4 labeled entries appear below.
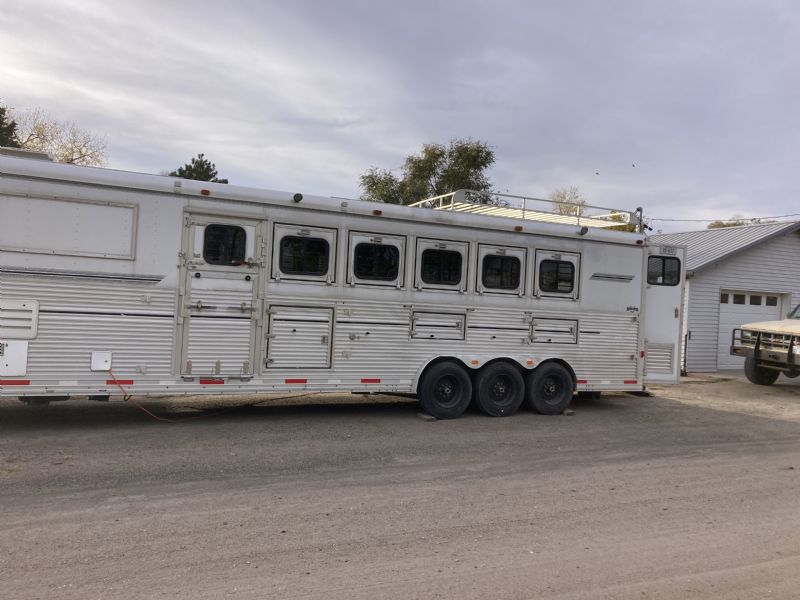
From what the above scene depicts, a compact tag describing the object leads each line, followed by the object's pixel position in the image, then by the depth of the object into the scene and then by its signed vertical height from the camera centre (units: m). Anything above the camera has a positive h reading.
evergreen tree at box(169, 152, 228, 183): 37.38 +7.39
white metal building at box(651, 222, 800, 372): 17.80 +1.21
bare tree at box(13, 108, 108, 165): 35.19 +7.63
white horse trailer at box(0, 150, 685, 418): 7.51 +0.15
